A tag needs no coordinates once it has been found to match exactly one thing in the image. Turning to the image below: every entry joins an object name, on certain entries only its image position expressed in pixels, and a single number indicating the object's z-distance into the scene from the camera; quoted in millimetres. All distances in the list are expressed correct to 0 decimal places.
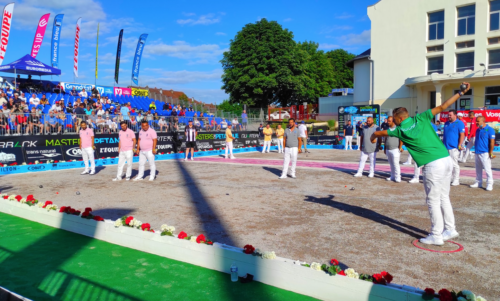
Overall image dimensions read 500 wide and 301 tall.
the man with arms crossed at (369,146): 11998
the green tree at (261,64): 43469
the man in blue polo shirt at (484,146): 9211
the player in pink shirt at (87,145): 13695
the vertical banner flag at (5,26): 23938
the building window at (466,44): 32622
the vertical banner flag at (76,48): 29766
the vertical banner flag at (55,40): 28250
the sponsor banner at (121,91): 30964
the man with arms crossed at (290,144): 12305
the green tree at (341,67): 65312
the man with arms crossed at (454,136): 9852
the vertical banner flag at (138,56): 33406
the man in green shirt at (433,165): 5484
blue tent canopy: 23578
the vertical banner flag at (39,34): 26391
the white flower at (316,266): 4217
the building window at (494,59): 31944
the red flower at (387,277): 3816
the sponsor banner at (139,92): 33031
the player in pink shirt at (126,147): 12633
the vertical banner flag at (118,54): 32500
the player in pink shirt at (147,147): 12594
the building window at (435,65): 34281
